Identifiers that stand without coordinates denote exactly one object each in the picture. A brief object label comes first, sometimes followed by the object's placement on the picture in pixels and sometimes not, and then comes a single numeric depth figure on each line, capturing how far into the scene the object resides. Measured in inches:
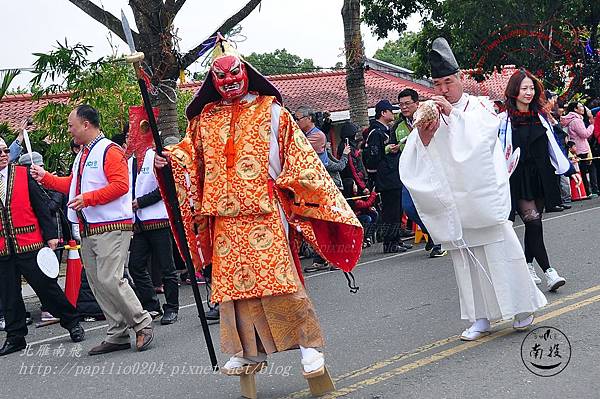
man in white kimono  258.1
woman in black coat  322.0
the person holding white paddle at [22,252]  325.7
